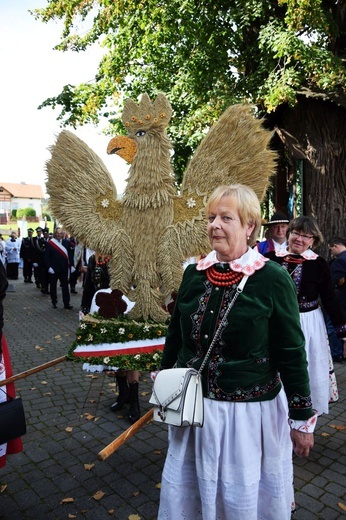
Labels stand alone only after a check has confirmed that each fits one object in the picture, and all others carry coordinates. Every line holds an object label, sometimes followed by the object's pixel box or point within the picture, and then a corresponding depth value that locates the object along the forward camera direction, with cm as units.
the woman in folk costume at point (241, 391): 176
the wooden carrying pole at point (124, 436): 219
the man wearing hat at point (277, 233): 512
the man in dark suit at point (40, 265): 1339
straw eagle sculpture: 337
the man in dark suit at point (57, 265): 1030
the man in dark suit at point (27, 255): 1608
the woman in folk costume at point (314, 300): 338
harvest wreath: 333
